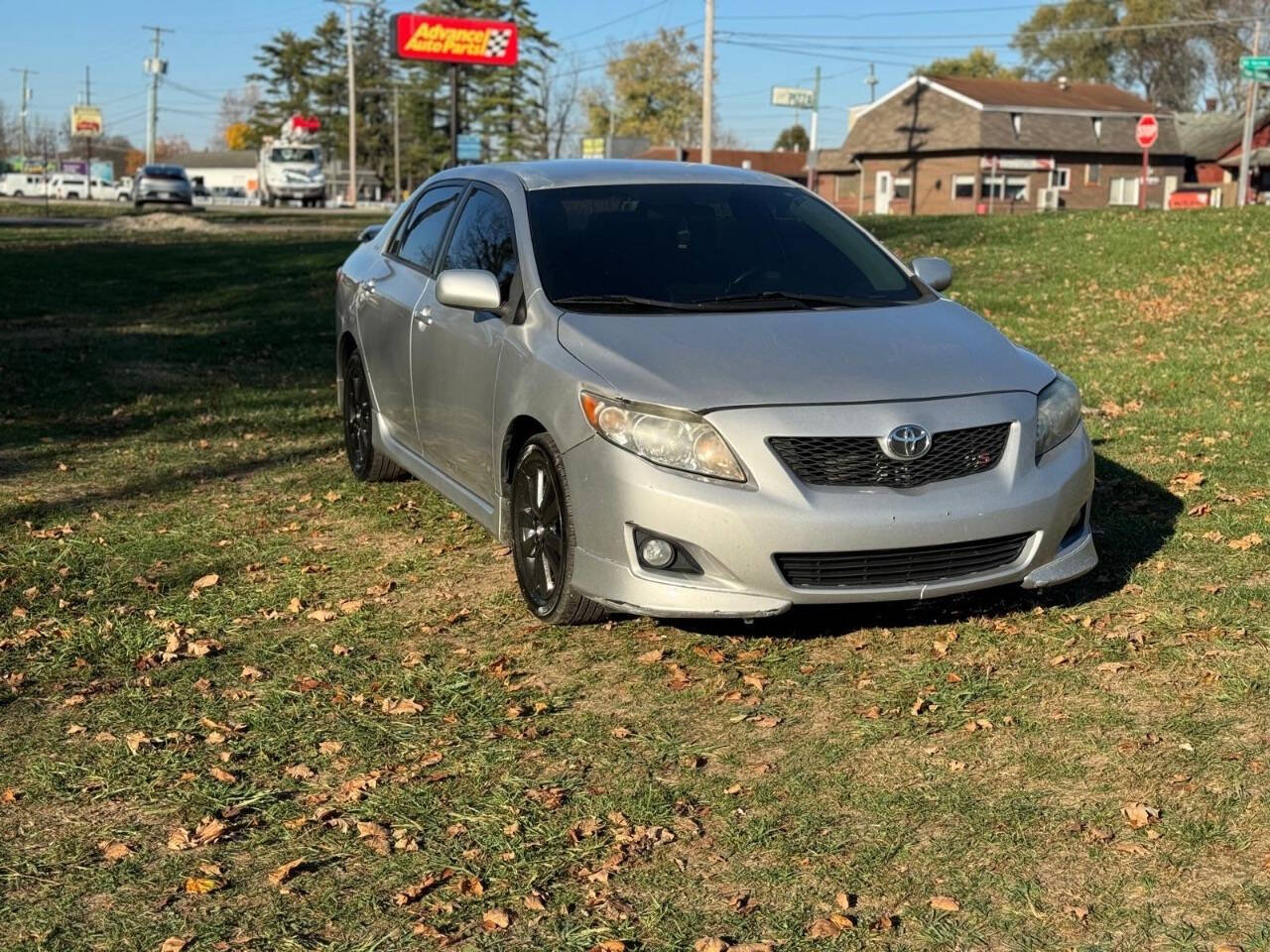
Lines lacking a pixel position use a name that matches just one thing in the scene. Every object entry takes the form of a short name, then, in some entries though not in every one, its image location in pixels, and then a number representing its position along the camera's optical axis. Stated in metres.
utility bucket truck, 66.56
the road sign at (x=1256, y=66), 36.72
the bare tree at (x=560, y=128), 98.56
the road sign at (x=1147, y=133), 33.81
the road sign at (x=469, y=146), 59.66
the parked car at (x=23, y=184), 88.69
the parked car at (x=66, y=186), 85.06
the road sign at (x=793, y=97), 65.88
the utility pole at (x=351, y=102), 73.81
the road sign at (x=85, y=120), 97.99
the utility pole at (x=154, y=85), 95.91
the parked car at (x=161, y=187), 54.16
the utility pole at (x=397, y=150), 91.88
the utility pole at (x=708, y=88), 40.41
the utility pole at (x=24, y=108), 121.79
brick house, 65.31
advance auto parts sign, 52.62
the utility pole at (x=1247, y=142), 40.16
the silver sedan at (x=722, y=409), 4.95
